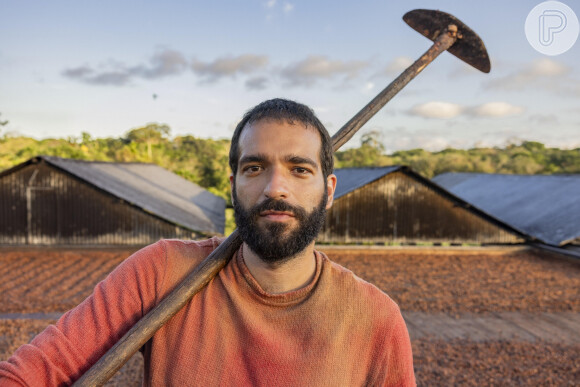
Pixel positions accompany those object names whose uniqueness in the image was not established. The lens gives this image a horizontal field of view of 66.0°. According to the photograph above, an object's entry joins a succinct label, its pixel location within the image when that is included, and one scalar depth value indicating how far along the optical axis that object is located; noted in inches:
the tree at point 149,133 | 1995.6
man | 59.0
